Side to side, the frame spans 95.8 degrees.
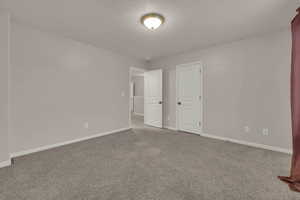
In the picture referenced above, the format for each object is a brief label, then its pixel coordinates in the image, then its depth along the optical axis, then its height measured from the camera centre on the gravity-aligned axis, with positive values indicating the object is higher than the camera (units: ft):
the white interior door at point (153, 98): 16.03 +0.26
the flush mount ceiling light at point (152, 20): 7.29 +4.46
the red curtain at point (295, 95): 6.17 +0.22
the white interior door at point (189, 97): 13.07 +0.28
